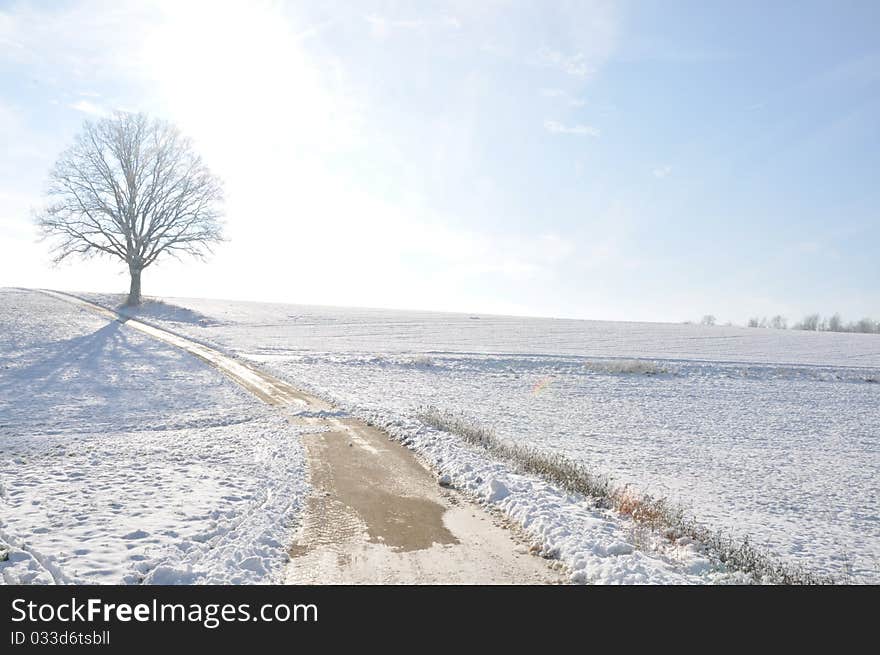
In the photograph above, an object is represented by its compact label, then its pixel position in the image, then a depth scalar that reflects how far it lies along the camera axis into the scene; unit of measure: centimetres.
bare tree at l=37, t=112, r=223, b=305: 4162
